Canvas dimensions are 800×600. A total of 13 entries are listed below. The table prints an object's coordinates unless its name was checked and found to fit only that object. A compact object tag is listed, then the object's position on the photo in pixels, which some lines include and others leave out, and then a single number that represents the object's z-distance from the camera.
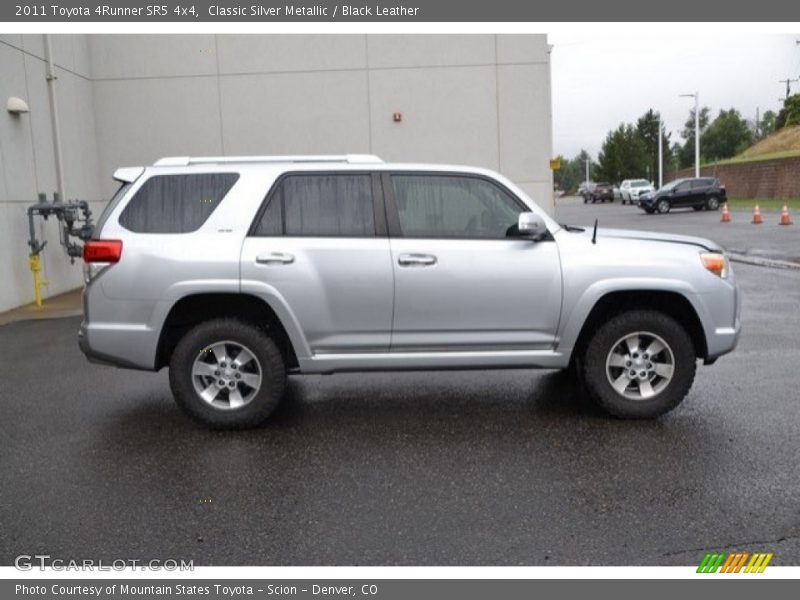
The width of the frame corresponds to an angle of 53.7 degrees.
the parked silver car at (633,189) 53.17
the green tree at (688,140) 96.19
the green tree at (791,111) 63.65
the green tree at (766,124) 98.38
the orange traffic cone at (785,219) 25.50
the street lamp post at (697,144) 53.90
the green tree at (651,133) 87.88
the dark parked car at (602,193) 63.78
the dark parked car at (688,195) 38.28
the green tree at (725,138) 95.25
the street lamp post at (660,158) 68.69
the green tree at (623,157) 80.50
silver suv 5.68
